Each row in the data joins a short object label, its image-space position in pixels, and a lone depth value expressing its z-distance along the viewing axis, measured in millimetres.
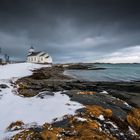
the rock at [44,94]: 5331
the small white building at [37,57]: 69238
